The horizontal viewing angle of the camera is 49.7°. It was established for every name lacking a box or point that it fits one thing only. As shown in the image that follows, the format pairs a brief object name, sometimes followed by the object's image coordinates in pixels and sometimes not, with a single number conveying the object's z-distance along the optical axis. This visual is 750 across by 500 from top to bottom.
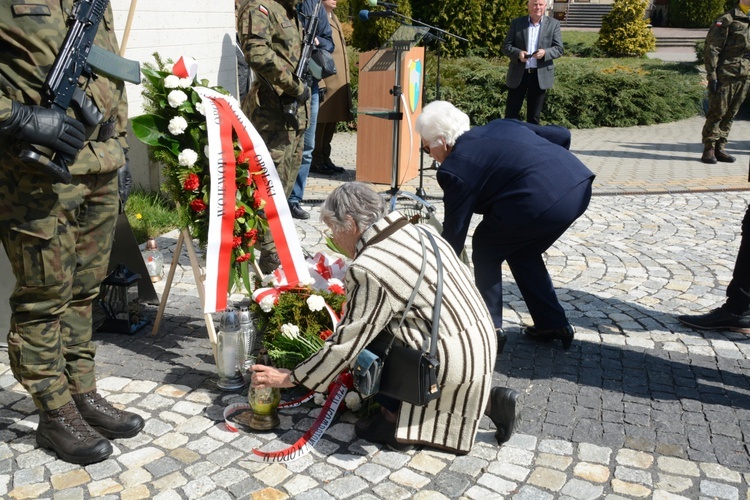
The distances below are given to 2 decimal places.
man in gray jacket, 10.16
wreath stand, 4.52
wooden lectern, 8.10
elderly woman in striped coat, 3.44
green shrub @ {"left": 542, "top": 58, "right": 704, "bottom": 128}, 15.02
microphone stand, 8.18
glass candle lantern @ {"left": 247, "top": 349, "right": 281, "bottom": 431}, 3.88
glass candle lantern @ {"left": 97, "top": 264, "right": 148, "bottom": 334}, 5.00
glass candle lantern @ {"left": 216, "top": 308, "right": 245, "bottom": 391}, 4.29
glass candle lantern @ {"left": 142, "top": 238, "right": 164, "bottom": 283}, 6.05
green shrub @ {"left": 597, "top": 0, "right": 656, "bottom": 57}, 24.72
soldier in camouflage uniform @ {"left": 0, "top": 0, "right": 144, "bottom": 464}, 3.17
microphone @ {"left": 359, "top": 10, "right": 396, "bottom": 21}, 7.29
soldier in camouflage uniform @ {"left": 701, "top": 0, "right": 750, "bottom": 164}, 10.49
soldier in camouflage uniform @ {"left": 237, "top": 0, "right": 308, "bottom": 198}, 5.91
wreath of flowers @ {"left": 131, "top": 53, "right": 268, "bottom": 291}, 4.51
